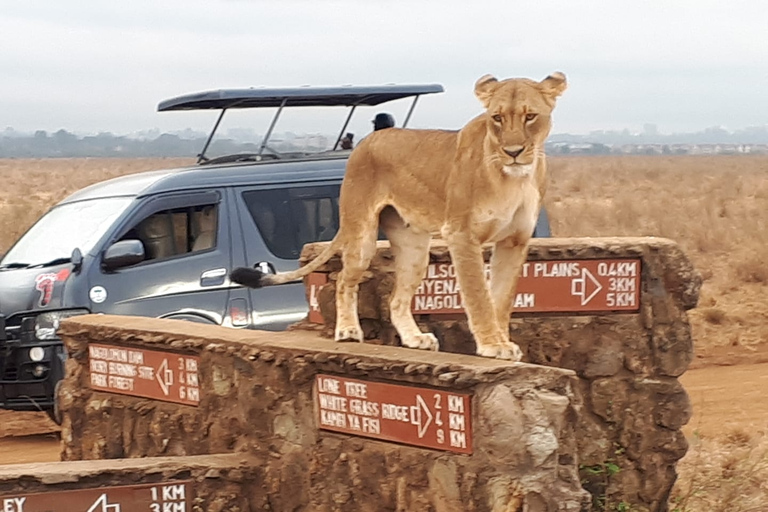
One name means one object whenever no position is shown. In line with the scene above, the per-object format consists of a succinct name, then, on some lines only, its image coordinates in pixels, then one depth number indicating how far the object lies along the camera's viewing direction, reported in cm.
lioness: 831
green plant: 1069
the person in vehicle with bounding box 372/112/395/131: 1584
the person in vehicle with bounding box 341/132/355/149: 1772
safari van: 1421
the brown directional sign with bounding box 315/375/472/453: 810
